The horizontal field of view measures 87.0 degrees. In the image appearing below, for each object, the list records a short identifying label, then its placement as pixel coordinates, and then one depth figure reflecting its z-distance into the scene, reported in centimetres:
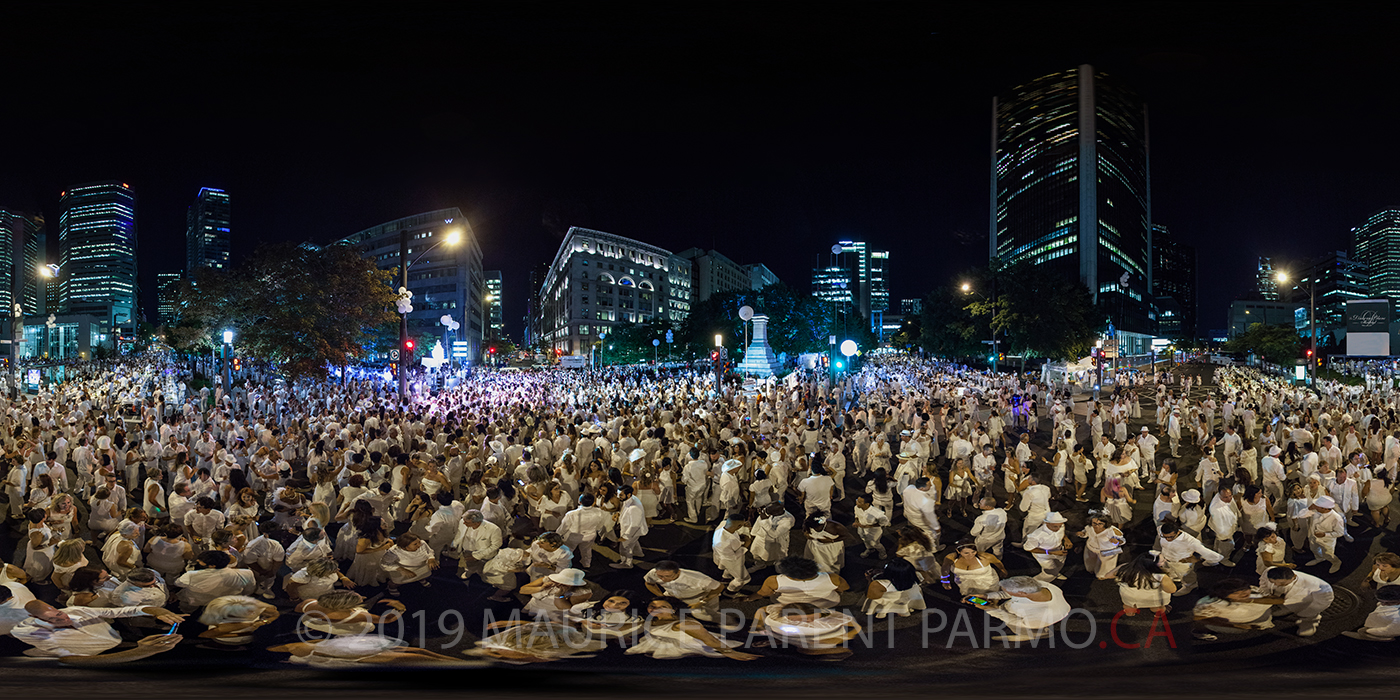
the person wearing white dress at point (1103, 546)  784
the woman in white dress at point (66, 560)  703
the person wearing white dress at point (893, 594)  677
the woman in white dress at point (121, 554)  737
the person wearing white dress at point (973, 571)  700
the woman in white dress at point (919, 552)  744
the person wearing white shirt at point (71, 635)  577
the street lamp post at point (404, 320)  1963
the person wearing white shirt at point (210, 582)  669
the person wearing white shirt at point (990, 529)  844
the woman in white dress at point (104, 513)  918
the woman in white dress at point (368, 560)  762
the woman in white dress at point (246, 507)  840
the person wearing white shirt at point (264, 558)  743
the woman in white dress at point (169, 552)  743
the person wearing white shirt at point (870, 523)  900
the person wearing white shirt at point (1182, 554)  735
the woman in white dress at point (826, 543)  784
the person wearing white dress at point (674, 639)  601
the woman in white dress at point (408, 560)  760
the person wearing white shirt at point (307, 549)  735
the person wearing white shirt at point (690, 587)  673
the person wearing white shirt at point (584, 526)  841
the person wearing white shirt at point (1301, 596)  635
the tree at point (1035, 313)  5188
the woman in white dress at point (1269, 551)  723
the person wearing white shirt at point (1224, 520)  852
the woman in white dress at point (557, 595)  666
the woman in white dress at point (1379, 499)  1011
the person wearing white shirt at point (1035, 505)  905
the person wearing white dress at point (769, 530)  837
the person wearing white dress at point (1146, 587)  677
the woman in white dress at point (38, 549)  745
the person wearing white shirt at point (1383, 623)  615
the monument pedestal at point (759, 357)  4612
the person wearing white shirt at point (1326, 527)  852
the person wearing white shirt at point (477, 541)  794
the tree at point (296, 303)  2545
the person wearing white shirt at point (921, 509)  916
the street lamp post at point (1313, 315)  2628
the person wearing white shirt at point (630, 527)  865
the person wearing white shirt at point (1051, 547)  803
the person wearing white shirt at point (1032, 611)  641
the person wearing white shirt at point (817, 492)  1002
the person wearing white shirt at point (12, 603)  595
